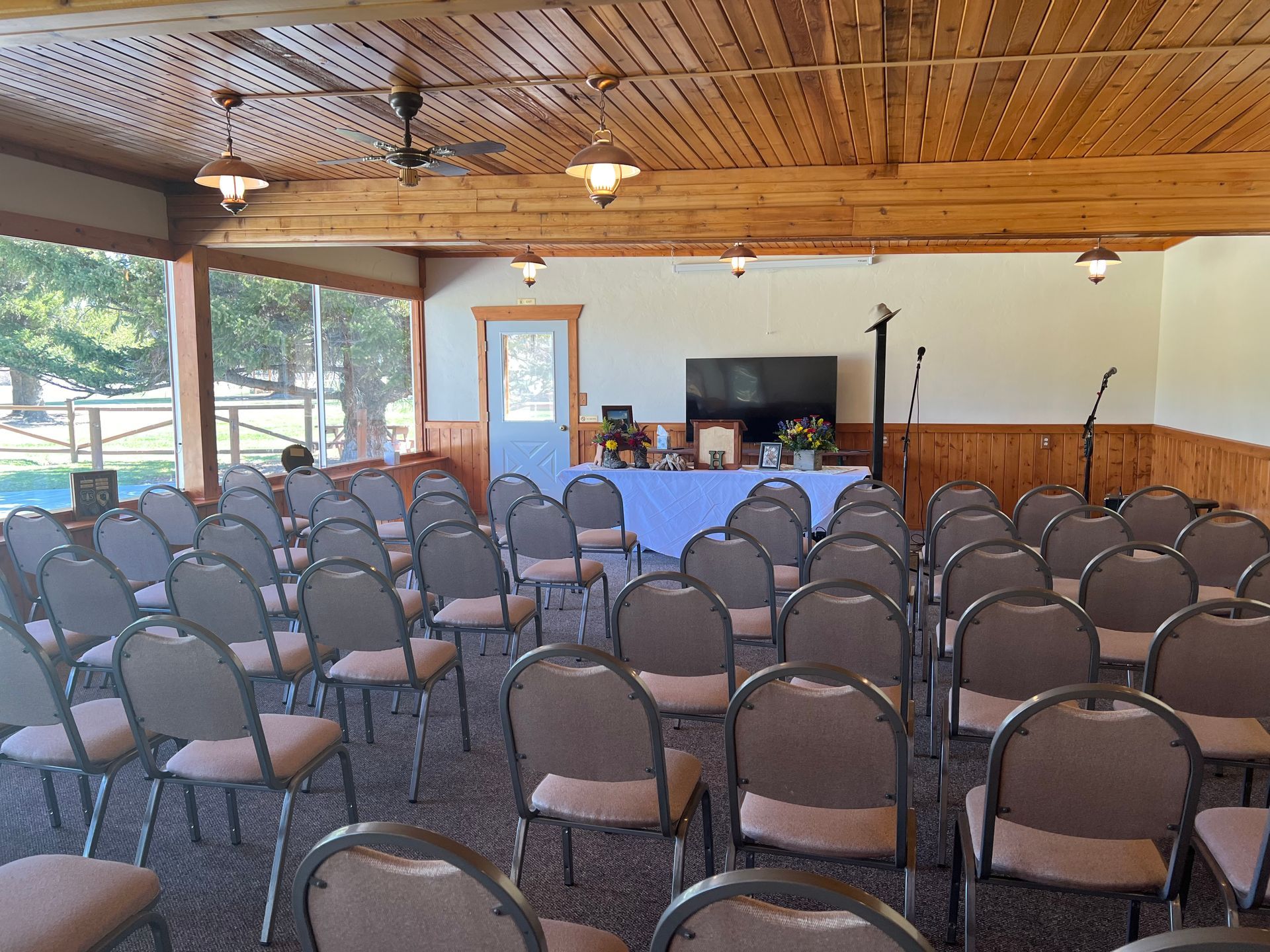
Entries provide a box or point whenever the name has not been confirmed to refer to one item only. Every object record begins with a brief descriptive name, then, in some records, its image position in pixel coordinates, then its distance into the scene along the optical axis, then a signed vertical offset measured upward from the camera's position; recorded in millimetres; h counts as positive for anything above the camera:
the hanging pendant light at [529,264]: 8773 +1508
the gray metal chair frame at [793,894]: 1077 -632
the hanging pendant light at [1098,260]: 7539 +1322
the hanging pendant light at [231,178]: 4465 +1225
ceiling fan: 4148 +1320
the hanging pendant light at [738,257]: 7531 +1360
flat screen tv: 9688 +230
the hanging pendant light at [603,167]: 4133 +1190
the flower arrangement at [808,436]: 7633 -232
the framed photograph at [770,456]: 7664 -414
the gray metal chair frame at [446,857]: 1221 -655
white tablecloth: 7184 -727
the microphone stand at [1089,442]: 8180 -306
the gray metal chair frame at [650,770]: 2100 -918
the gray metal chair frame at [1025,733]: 1761 -824
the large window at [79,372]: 6012 +302
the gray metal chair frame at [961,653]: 2629 -772
